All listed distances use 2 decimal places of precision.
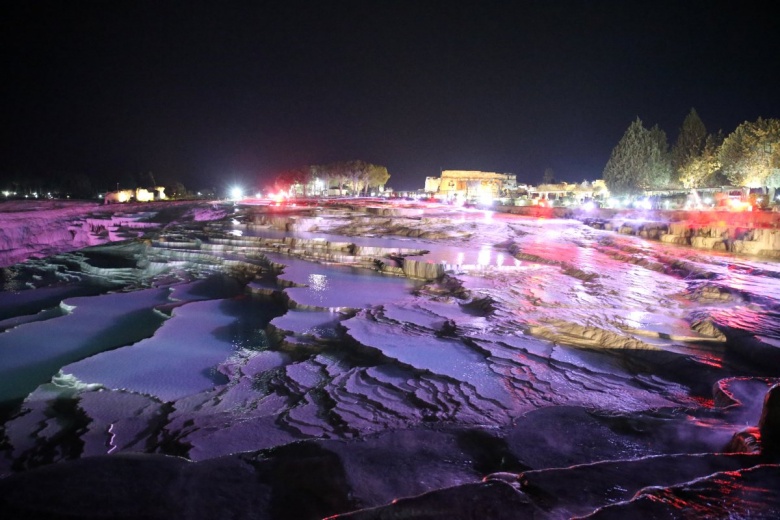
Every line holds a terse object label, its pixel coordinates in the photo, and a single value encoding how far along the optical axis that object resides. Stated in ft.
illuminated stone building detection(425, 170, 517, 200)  272.15
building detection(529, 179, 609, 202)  215.51
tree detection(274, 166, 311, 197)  244.01
